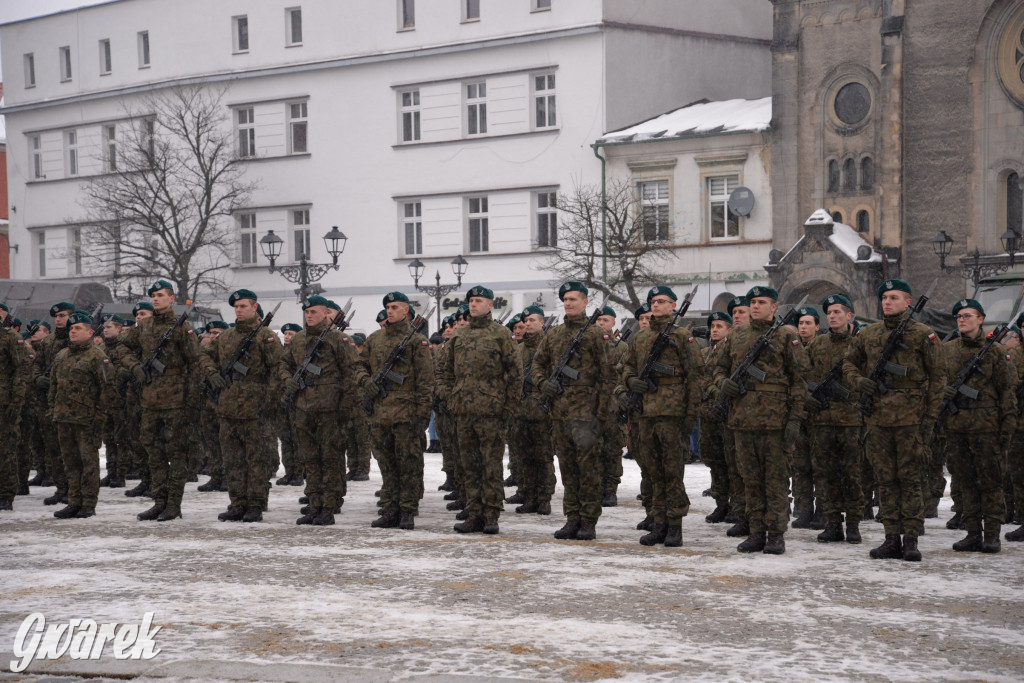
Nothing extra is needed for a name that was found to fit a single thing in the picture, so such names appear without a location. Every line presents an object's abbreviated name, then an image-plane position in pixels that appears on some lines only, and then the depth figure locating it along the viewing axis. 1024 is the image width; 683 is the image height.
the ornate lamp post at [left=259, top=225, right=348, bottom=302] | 30.31
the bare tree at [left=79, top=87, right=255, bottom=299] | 47.12
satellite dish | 39.22
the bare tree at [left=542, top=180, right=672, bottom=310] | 37.09
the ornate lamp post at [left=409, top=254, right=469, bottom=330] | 37.38
